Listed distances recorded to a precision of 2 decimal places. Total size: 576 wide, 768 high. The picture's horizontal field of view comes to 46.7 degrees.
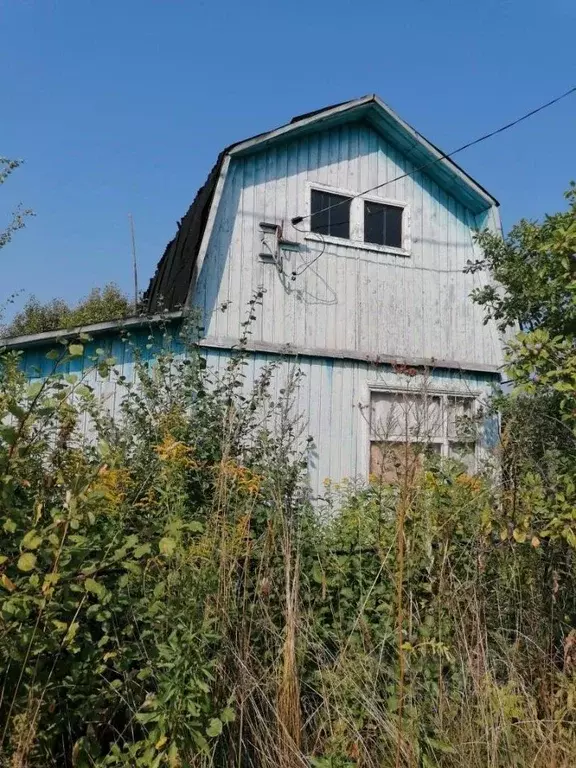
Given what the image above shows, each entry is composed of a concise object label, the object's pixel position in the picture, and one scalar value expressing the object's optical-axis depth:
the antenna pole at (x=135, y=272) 10.29
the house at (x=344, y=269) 8.07
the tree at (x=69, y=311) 24.35
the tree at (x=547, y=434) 3.02
